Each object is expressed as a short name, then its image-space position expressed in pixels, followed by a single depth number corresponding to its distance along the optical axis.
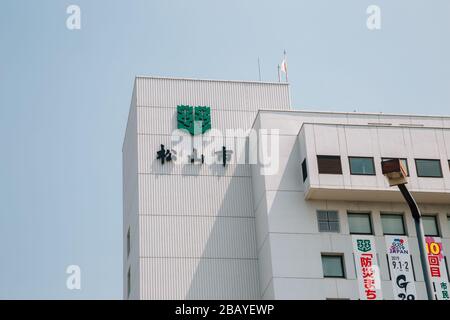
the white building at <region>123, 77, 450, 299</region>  52.25
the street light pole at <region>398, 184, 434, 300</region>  24.88
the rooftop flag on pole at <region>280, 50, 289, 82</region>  62.84
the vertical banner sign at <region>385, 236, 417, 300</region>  51.62
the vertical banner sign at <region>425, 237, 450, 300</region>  52.22
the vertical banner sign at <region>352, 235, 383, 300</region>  51.31
